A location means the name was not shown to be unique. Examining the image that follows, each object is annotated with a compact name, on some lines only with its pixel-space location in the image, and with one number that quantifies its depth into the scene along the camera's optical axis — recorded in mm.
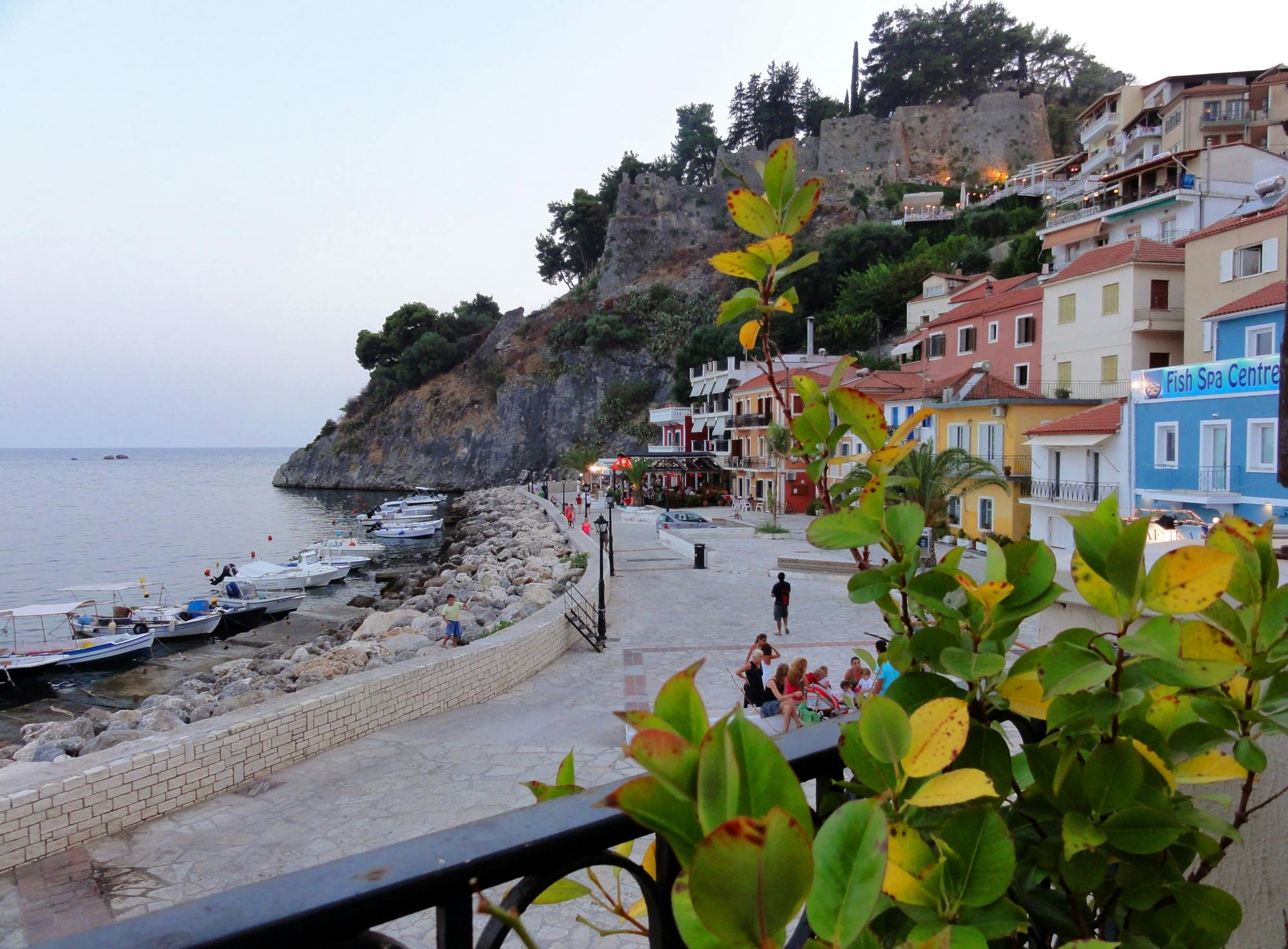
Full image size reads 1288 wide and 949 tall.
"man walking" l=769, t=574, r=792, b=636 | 14336
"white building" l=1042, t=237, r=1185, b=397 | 24703
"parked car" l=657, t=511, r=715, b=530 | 31839
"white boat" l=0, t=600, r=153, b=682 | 19219
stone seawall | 6355
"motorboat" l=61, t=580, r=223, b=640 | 22875
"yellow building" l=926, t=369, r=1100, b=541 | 24641
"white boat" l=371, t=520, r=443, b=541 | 45031
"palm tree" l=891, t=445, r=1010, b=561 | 19953
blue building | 16266
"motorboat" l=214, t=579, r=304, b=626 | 25641
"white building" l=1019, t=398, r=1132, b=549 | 20453
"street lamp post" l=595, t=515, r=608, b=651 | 13812
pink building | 28969
